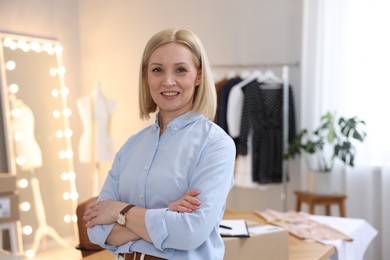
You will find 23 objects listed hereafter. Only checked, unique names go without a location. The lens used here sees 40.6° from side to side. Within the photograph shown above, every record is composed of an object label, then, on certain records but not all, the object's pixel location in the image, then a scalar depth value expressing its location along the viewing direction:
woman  1.22
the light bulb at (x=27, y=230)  4.86
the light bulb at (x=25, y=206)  4.86
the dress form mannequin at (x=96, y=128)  4.78
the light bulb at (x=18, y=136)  4.71
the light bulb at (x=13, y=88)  4.79
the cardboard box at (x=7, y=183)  3.61
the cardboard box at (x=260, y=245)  1.65
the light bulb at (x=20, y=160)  4.74
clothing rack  4.41
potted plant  4.11
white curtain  4.23
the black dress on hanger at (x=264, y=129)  4.51
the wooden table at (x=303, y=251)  1.98
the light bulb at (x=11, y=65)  4.79
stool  4.14
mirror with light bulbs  4.75
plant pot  4.20
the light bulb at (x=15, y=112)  4.72
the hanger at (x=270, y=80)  4.58
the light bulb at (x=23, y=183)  4.82
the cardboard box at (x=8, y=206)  3.62
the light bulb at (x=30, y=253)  4.80
